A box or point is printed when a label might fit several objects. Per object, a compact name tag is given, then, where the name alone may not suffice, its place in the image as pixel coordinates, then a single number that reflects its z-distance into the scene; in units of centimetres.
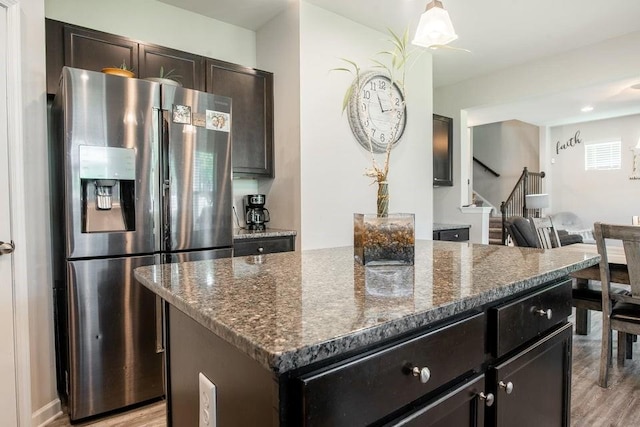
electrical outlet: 87
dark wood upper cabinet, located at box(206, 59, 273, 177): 296
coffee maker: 319
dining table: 242
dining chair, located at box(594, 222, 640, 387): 218
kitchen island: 63
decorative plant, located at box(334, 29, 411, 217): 124
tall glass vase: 125
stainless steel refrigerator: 198
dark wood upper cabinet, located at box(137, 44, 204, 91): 262
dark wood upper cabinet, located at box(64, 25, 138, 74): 234
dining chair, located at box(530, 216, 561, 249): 322
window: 754
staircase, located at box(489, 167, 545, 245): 784
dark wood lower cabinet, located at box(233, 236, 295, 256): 268
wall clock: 330
